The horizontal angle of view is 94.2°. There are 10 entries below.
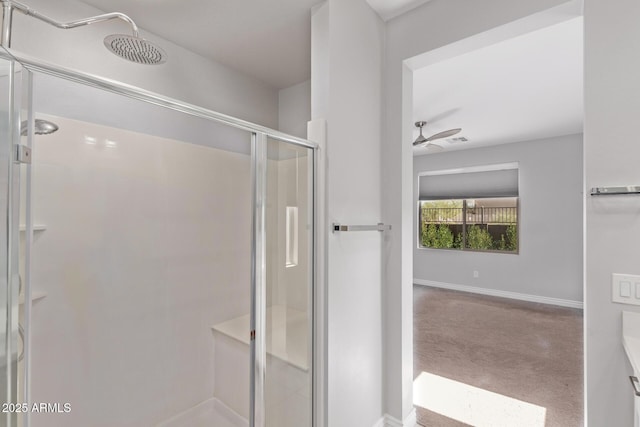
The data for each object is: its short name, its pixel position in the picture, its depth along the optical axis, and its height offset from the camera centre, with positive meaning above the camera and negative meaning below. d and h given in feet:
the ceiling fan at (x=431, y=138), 11.51 +3.27
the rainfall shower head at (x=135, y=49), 3.76 +2.26
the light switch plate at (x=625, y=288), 3.97 -0.94
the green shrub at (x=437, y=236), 19.95 -1.25
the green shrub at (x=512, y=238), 17.16 -1.16
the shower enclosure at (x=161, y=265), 4.30 -0.84
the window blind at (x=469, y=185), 17.49 +2.12
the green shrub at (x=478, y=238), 18.37 -1.27
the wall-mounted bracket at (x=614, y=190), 3.92 +0.38
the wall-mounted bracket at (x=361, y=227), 5.23 -0.19
